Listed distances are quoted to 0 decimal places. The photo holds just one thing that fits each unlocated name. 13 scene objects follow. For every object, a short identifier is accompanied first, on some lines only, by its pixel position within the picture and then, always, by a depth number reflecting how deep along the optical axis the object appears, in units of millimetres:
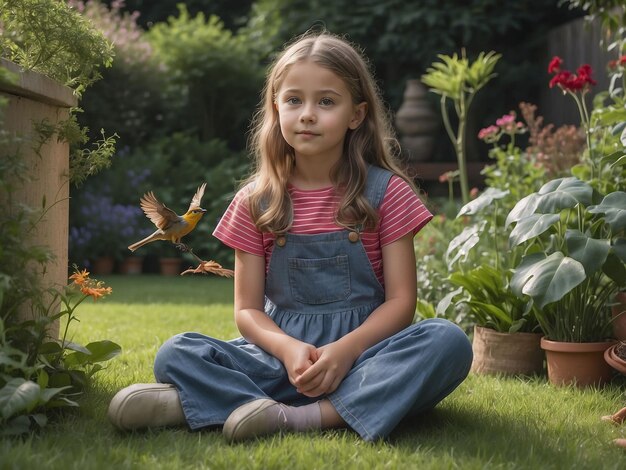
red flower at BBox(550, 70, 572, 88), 3518
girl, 2318
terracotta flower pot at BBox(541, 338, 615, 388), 2979
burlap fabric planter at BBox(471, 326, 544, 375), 3230
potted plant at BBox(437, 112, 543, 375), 3236
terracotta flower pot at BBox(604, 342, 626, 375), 2643
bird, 2611
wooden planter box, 2330
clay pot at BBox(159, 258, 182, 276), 8078
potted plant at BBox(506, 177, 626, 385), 2773
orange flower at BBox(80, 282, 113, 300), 2447
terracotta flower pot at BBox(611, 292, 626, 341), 2957
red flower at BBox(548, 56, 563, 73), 3672
